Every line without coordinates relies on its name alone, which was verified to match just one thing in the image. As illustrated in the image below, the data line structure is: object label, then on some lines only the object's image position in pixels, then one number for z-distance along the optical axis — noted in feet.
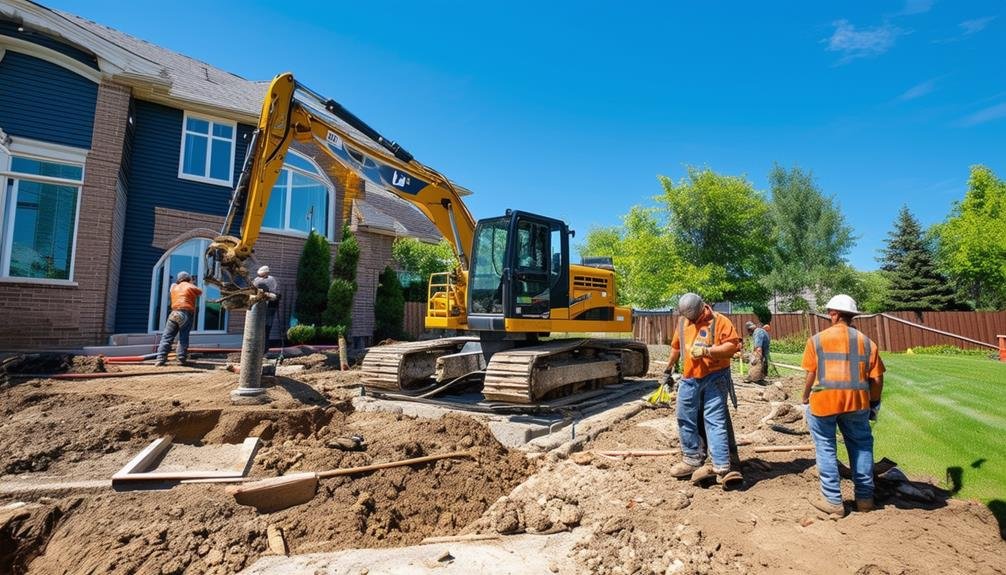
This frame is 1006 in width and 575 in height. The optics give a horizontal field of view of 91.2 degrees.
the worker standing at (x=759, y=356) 35.68
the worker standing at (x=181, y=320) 31.45
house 35.55
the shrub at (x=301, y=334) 44.60
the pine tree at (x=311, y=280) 48.37
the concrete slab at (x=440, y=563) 10.52
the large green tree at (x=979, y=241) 92.89
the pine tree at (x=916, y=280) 98.58
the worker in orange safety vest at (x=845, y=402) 12.54
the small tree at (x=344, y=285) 48.78
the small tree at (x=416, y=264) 70.03
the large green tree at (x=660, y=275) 96.43
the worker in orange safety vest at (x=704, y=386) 14.94
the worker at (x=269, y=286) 27.07
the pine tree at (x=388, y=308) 57.22
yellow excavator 22.56
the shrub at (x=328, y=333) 46.39
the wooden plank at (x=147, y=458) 14.64
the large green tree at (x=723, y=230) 103.55
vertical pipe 21.81
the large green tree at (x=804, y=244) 117.19
